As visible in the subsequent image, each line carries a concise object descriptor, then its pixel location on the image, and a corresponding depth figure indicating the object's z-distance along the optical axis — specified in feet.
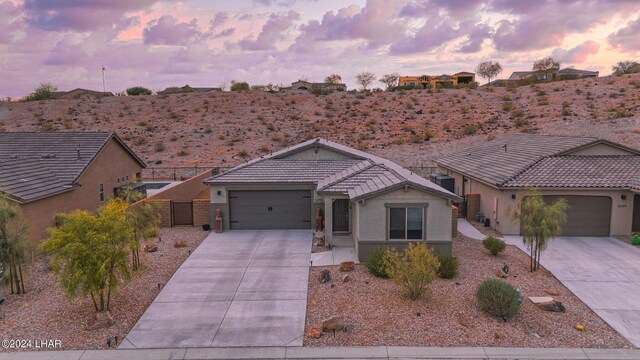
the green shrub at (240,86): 282.87
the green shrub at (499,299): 38.19
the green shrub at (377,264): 48.42
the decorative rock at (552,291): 43.65
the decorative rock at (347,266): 50.98
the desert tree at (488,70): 326.44
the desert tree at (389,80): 327.26
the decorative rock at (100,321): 37.17
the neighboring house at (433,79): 321.52
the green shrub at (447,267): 48.11
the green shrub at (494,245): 55.72
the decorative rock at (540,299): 40.85
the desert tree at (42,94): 255.70
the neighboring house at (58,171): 59.00
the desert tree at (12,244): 43.47
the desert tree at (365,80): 318.24
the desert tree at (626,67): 264.35
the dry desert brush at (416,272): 41.14
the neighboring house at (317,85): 262.75
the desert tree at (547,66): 298.76
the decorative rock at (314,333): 35.50
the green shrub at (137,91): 273.75
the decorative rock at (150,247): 59.81
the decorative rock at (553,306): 39.78
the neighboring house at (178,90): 278.05
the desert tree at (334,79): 333.83
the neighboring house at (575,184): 64.69
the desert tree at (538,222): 49.29
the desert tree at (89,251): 36.55
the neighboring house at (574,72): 312.09
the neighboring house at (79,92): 272.31
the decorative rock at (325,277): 47.47
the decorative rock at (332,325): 36.14
